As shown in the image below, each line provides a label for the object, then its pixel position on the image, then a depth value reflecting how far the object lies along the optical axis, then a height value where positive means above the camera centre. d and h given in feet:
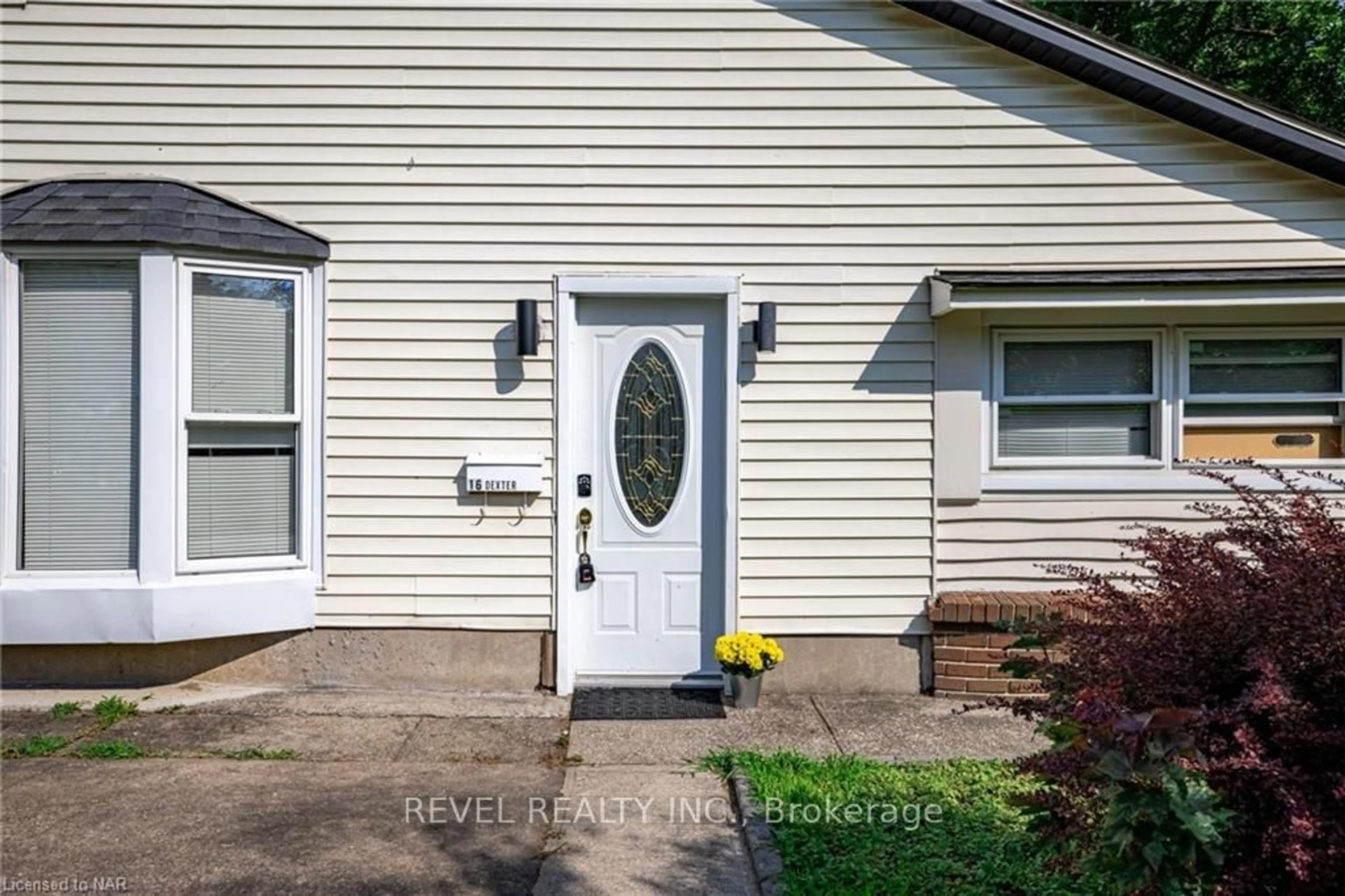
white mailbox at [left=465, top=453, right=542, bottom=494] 18.13 -0.60
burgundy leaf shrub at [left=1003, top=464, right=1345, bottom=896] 7.13 -2.02
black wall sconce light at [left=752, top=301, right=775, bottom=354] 18.11 +2.39
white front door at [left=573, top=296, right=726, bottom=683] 18.67 -0.80
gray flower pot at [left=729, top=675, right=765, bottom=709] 17.40 -4.74
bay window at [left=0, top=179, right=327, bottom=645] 16.96 +0.50
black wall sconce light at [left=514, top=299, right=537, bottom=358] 17.98 +2.35
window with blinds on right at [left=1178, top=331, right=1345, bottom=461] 18.67 +1.12
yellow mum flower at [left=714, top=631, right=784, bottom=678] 17.20 -4.00
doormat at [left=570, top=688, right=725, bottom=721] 17.13 -5.07
